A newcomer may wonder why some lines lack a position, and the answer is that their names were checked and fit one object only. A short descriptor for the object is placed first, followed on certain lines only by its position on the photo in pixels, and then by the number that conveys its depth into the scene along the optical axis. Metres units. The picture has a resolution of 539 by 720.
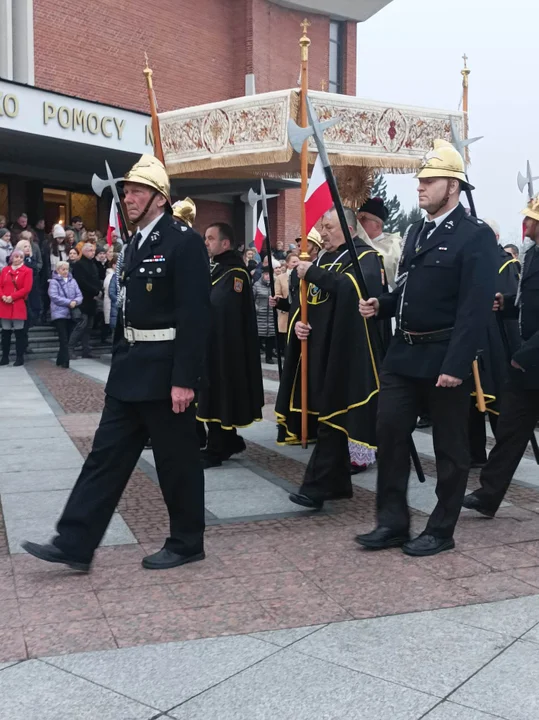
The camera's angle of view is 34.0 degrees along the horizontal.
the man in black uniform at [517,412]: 5.05
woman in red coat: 13.63
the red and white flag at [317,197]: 5.54
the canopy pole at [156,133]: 6.90
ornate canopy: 6.73
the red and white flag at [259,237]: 8.35
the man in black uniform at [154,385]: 4.14
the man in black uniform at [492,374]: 6.81
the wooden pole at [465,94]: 7.31
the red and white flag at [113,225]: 9.07
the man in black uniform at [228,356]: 6.71
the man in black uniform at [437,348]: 4.37
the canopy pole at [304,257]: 5.66
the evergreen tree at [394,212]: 63.12
